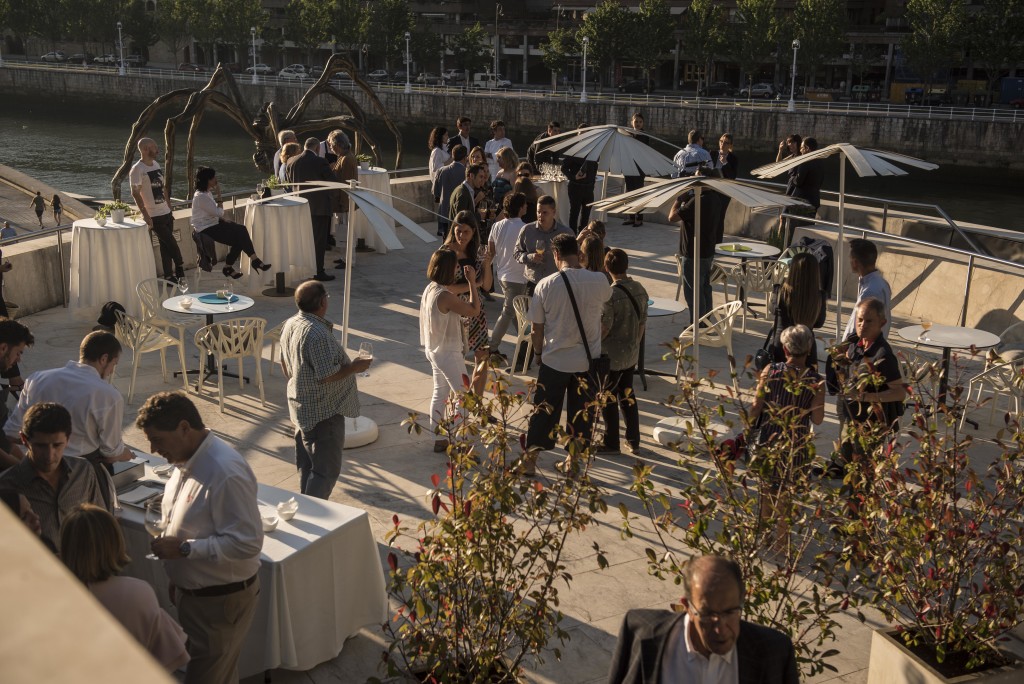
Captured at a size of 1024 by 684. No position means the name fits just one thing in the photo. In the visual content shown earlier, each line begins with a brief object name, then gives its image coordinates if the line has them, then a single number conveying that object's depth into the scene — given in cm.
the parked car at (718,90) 5581
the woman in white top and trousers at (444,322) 691
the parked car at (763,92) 5619
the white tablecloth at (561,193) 1479
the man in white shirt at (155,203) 1105
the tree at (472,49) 6500
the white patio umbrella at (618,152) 1102
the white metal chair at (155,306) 907
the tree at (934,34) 4850
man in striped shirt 574
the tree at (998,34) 4653
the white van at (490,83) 5701
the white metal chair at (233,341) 863
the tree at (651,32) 5684
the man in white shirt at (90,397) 496
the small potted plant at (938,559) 436
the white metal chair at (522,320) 939
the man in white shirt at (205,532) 413
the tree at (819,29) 5312
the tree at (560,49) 6078
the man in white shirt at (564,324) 675
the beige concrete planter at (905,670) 447
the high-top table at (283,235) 1223
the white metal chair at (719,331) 925
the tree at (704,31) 5650
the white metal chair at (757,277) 1094
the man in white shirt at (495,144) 1486
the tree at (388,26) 6475
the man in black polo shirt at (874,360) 605
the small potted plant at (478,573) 405
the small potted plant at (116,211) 1092
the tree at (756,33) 5478
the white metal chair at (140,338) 875
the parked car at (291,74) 6202
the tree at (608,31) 5762
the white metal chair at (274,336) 910
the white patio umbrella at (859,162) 879
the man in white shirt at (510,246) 945
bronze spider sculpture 1499
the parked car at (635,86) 5850
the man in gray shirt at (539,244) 884
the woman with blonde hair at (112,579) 358
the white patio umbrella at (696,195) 718
